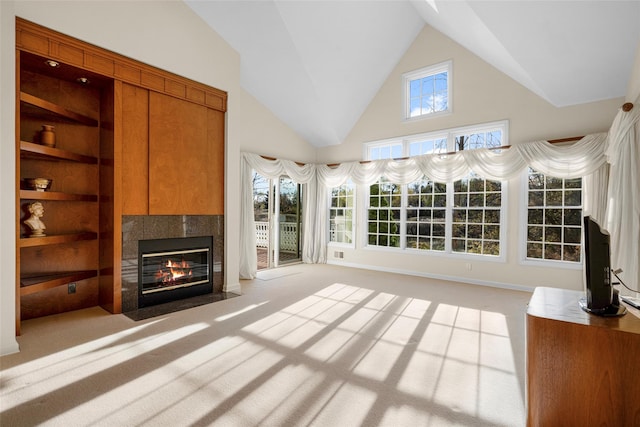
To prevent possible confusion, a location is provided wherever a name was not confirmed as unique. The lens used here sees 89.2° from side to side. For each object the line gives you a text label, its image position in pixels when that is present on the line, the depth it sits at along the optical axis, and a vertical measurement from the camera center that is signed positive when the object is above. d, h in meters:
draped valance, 4.38 +0.75
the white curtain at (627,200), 3.41 +0.17
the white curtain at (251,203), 5.67 +0.20
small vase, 3.36 +0.77
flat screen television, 1.62 -0.31
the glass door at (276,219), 6.39 -0.13
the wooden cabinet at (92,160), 3.36 +0.57
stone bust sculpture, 3.26 -0.10
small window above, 5.72 +2.25
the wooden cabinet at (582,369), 1.45 -0.71
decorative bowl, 3.24 +0.27
